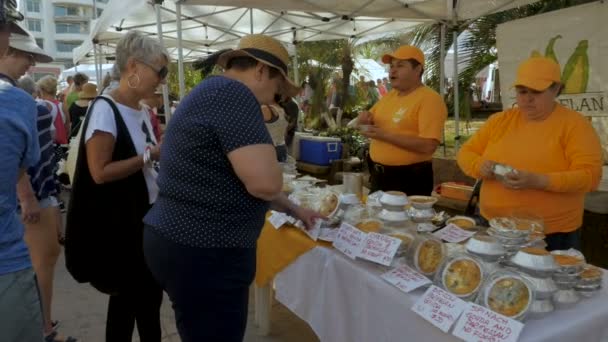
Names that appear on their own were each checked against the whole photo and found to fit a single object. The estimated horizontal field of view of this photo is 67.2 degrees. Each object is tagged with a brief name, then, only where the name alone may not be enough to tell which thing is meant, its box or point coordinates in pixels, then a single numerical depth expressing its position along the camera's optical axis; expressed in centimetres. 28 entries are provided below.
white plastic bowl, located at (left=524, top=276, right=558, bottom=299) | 119
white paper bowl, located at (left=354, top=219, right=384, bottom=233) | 165
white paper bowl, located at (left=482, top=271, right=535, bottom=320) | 113
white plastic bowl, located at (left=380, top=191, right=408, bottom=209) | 170
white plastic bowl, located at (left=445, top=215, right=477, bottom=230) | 176
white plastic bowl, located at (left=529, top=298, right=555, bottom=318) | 117
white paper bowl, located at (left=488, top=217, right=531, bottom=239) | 145
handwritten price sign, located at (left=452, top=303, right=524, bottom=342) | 109
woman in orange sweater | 177
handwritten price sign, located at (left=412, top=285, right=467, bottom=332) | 119
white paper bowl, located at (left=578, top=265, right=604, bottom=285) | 130
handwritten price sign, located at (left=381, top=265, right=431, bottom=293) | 136
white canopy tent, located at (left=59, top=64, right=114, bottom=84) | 1353
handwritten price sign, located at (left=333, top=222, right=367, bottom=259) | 161
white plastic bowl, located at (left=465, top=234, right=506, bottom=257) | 133
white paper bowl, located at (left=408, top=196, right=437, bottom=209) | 185
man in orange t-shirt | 248
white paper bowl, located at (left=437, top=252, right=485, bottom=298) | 124
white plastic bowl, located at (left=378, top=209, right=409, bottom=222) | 166
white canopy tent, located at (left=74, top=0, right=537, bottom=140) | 413
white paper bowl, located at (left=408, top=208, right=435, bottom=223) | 182
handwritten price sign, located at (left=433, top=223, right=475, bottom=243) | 165
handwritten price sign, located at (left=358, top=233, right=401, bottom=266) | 146
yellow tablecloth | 194
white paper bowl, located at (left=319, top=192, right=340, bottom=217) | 192
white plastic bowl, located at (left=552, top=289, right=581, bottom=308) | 124
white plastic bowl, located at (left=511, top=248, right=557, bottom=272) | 123
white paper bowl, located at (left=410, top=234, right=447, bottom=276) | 142
